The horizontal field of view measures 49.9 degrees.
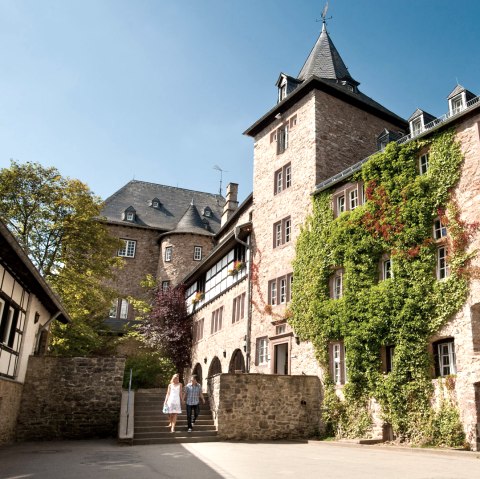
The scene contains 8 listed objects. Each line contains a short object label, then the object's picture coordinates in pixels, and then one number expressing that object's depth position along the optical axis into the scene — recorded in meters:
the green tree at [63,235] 23.06
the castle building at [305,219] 14.15
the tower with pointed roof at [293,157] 20.89
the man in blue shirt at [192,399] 15.18
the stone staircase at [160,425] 14.43
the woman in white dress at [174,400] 14.77
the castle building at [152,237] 39.09
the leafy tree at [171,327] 31.98
